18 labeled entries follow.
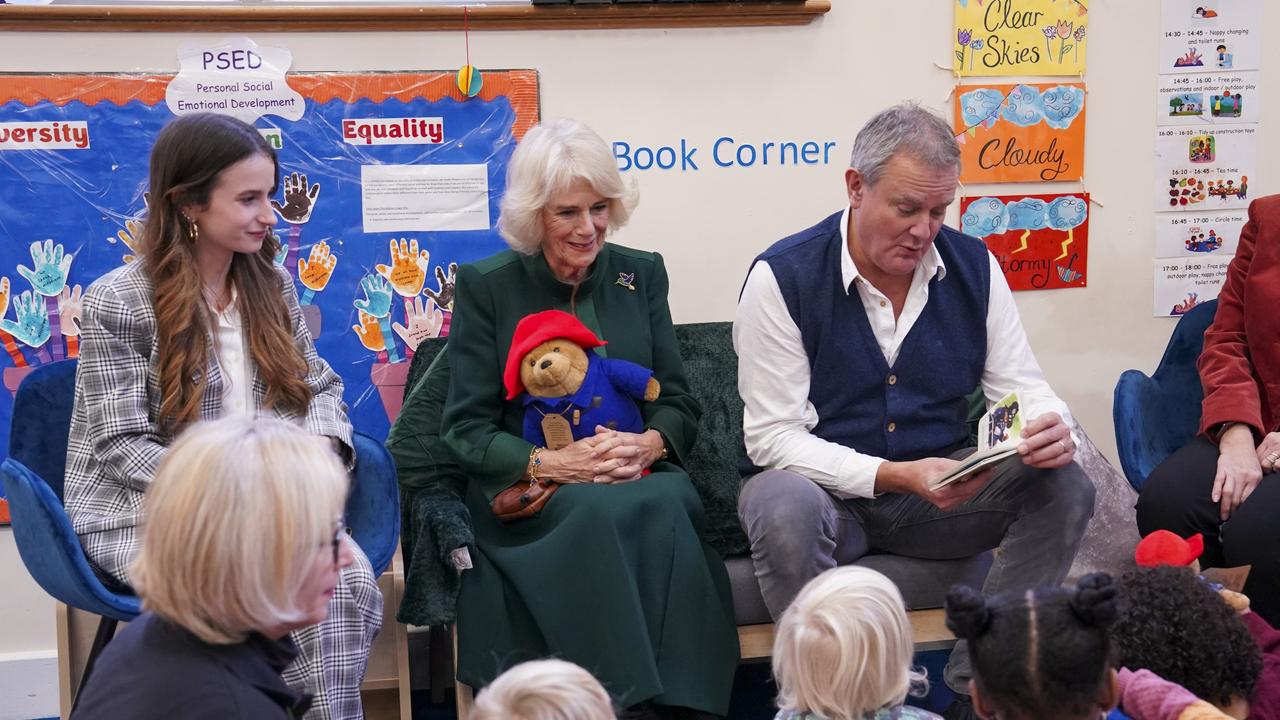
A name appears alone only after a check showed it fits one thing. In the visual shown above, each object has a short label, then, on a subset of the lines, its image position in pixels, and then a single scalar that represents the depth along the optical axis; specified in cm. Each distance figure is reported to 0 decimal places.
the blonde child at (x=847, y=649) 188
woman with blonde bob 151
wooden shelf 329
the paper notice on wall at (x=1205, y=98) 387
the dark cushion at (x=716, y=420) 330
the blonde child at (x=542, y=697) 155
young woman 255
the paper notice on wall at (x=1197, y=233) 393
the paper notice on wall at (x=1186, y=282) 396
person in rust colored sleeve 276
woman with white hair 260
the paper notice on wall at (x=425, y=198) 350
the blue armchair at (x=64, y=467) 272
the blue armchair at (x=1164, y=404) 329
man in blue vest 267
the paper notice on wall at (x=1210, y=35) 384
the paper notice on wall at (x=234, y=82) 338
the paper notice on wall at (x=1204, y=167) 390
